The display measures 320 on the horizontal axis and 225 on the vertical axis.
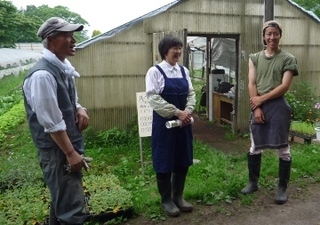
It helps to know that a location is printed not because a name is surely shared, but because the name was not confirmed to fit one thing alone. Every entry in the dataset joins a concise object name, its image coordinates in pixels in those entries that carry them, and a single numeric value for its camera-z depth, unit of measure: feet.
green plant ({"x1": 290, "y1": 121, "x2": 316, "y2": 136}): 24.42
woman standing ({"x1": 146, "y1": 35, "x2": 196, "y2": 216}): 12.19
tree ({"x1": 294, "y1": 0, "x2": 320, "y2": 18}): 50.58
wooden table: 32.07
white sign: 17.84
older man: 8.31
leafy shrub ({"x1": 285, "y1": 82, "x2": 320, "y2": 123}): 27.73
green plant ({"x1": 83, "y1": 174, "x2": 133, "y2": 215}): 12.75
